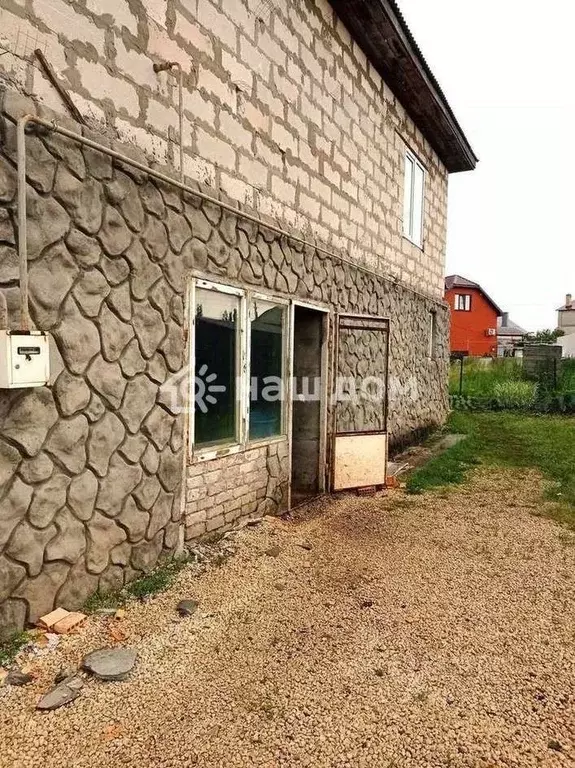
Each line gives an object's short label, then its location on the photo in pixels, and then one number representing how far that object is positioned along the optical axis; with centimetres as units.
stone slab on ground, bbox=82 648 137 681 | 263
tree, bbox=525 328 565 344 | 3950
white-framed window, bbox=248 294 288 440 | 491
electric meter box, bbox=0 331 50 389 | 261
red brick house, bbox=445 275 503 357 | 3862
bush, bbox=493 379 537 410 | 1515
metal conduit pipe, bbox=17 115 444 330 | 266
